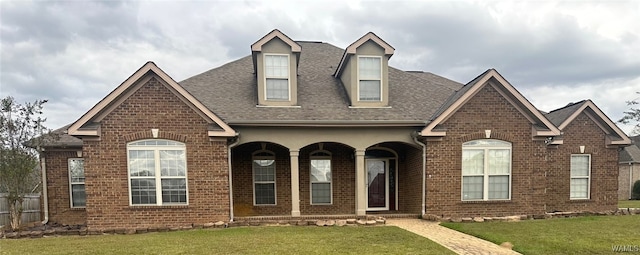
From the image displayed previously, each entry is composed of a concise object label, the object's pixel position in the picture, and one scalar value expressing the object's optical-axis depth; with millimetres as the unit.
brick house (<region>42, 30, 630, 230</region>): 9039
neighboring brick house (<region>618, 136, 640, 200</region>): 23344
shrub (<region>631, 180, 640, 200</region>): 22347
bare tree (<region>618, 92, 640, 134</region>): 20619
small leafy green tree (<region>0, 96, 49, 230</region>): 9523
